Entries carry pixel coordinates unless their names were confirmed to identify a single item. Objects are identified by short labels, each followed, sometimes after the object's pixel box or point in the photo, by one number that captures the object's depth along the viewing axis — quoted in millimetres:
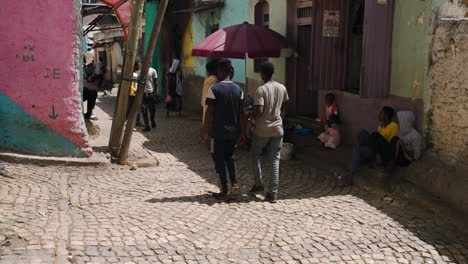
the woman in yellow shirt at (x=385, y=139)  5958
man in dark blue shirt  5305
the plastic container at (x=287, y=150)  7691
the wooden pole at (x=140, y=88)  6988
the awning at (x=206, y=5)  12633
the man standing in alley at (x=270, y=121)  5410
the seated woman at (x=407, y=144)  5781
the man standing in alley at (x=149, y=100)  10752
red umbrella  8164
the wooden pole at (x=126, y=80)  7086
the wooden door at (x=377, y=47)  6441
